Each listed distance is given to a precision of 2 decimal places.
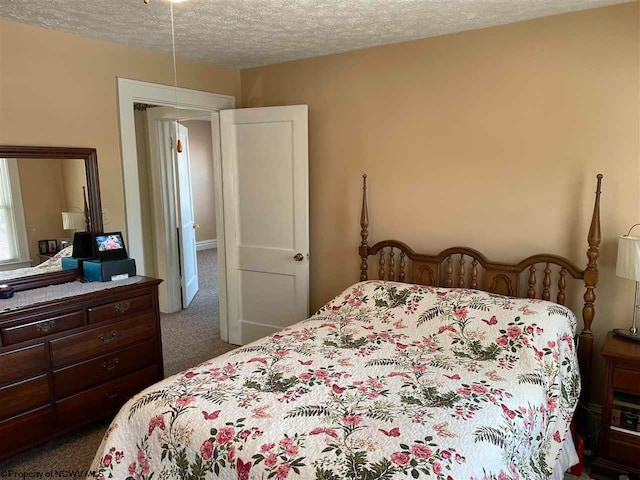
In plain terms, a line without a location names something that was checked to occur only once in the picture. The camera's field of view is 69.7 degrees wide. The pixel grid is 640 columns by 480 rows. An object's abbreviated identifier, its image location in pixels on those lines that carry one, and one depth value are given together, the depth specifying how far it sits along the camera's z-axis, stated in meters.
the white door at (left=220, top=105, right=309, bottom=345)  3.46
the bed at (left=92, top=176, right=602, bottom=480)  1.47
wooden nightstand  2.17
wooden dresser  2.29
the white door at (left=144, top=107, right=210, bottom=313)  4.52
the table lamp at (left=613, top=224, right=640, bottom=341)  2.21
